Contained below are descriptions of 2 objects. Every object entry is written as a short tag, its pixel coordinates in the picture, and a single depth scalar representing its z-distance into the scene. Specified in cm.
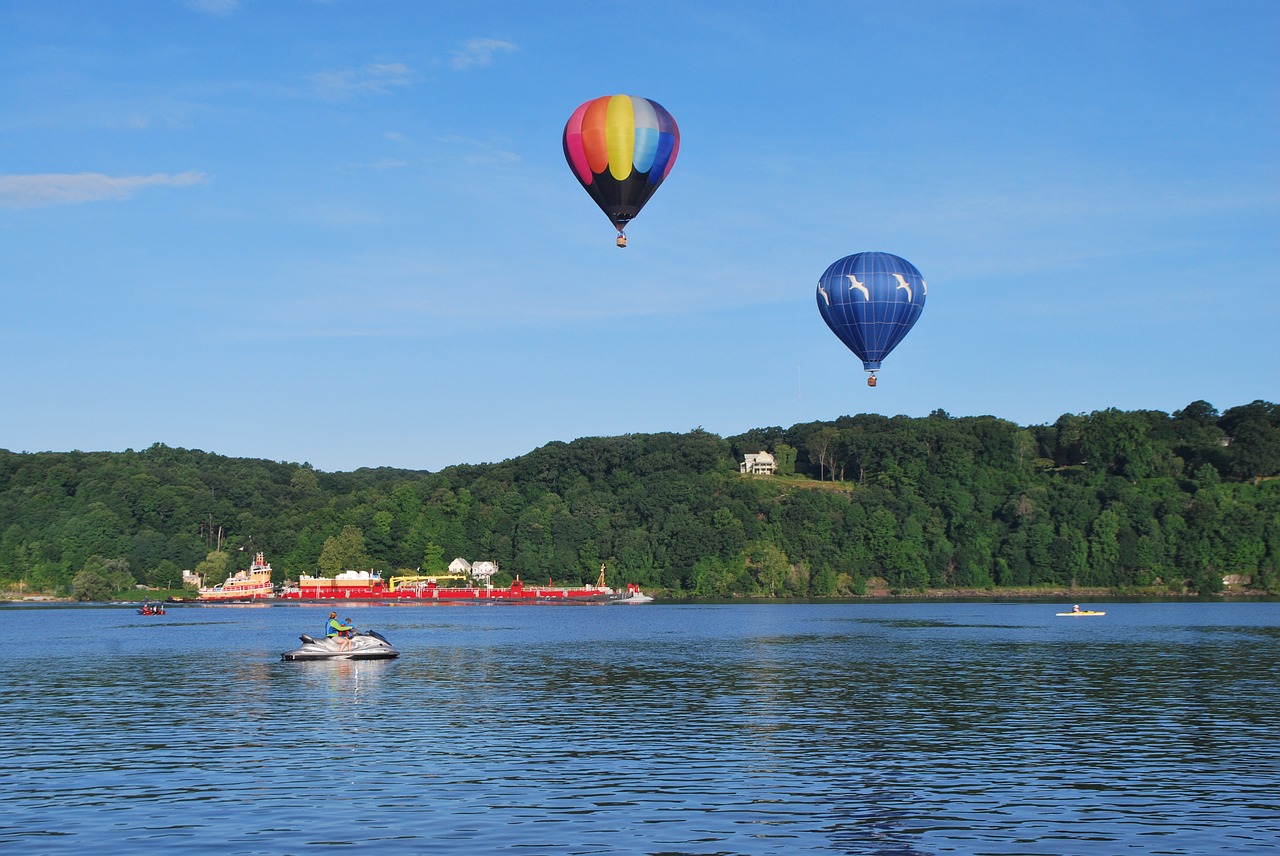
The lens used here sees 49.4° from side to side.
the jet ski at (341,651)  8669
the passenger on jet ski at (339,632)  8719
